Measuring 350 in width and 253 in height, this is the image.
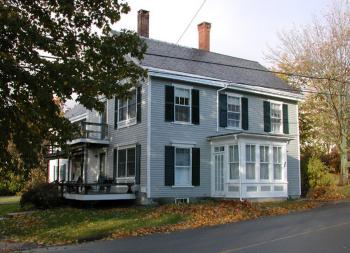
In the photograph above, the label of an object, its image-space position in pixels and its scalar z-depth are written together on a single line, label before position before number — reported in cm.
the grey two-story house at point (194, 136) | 2445
